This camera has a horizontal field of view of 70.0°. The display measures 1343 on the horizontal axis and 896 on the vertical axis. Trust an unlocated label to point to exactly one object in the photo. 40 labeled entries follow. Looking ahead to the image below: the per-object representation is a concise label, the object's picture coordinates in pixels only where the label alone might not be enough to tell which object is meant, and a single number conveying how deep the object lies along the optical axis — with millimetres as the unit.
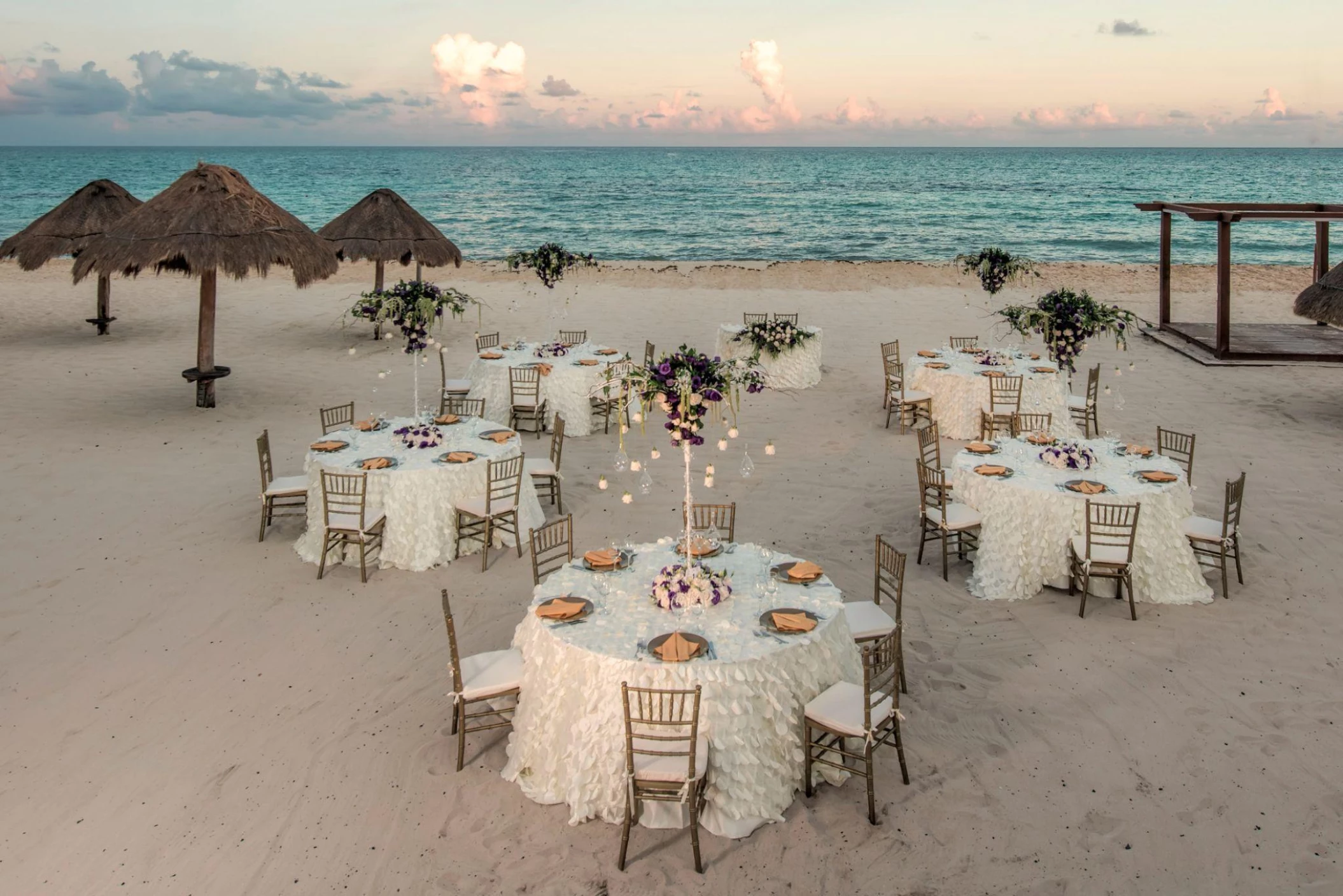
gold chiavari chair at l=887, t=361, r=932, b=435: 14469
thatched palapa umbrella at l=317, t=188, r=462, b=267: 20516
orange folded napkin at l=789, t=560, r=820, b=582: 7152
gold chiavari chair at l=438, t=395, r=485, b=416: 13562
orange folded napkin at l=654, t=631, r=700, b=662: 5977
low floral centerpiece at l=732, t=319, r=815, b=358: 16656
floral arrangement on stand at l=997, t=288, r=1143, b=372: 12000
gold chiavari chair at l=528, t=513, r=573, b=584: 8148
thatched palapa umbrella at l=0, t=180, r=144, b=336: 19438
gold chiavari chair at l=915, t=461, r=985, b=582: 9664
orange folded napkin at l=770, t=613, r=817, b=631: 6297
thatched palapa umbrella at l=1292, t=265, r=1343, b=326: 14805
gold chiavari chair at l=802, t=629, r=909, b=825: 5988
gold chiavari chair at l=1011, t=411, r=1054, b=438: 13152
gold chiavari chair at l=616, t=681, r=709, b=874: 5590
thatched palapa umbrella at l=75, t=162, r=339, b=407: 14484
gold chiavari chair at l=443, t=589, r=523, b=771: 6578
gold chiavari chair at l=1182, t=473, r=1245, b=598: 9141
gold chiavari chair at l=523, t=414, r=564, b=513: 11414
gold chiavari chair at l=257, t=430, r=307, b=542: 10547
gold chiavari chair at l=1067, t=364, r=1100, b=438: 14250
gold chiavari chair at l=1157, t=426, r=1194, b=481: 10861
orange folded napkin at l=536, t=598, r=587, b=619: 6508
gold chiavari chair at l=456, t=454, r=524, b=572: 9930
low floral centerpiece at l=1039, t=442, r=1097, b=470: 9844
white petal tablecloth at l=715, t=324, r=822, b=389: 17047
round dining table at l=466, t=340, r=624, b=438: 14656
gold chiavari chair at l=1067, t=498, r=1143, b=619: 8727
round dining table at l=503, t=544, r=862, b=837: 5930
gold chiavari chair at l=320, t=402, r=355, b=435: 12203
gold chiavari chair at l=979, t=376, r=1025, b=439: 13773
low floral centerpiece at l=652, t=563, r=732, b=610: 6664
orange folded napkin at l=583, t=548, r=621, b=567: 7426
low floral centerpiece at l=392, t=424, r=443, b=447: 10633
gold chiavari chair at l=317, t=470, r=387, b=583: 9484
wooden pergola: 18625
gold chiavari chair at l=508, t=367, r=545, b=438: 14500
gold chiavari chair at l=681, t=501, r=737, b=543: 8438
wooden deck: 18625
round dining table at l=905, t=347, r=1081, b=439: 13930
